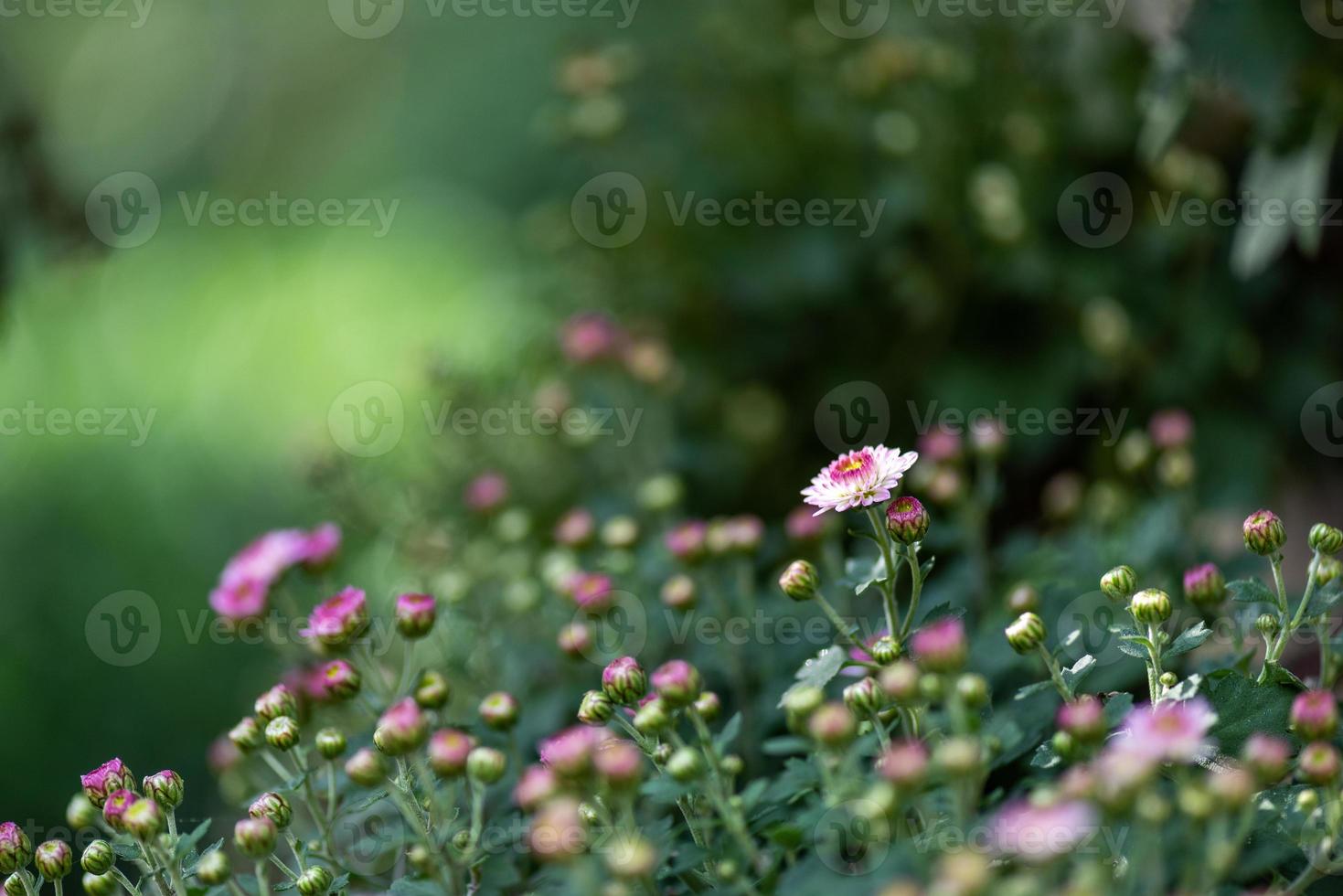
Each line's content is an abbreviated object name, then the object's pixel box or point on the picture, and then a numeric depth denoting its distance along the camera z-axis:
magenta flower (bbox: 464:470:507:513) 1.99
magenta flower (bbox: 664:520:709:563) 1.87
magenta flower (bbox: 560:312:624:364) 2.04
